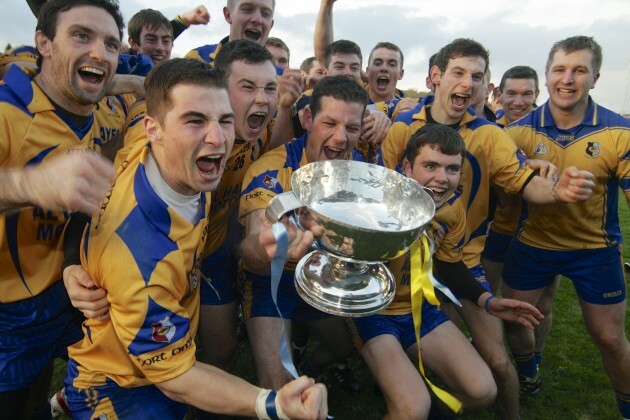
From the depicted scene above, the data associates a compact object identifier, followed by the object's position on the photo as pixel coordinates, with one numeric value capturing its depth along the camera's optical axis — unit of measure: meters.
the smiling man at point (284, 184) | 2.63
